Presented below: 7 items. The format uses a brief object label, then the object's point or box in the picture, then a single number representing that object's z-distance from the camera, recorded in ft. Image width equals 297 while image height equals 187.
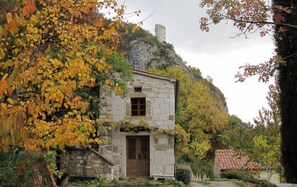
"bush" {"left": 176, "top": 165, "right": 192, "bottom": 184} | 64.03
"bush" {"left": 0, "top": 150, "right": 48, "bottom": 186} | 24.89
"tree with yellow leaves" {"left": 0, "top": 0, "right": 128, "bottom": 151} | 21.90
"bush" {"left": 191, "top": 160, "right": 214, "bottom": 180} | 112.68
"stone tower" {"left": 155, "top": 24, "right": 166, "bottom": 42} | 202.63
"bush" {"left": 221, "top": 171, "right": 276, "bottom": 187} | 59.93
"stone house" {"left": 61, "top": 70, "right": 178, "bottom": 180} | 63.31
